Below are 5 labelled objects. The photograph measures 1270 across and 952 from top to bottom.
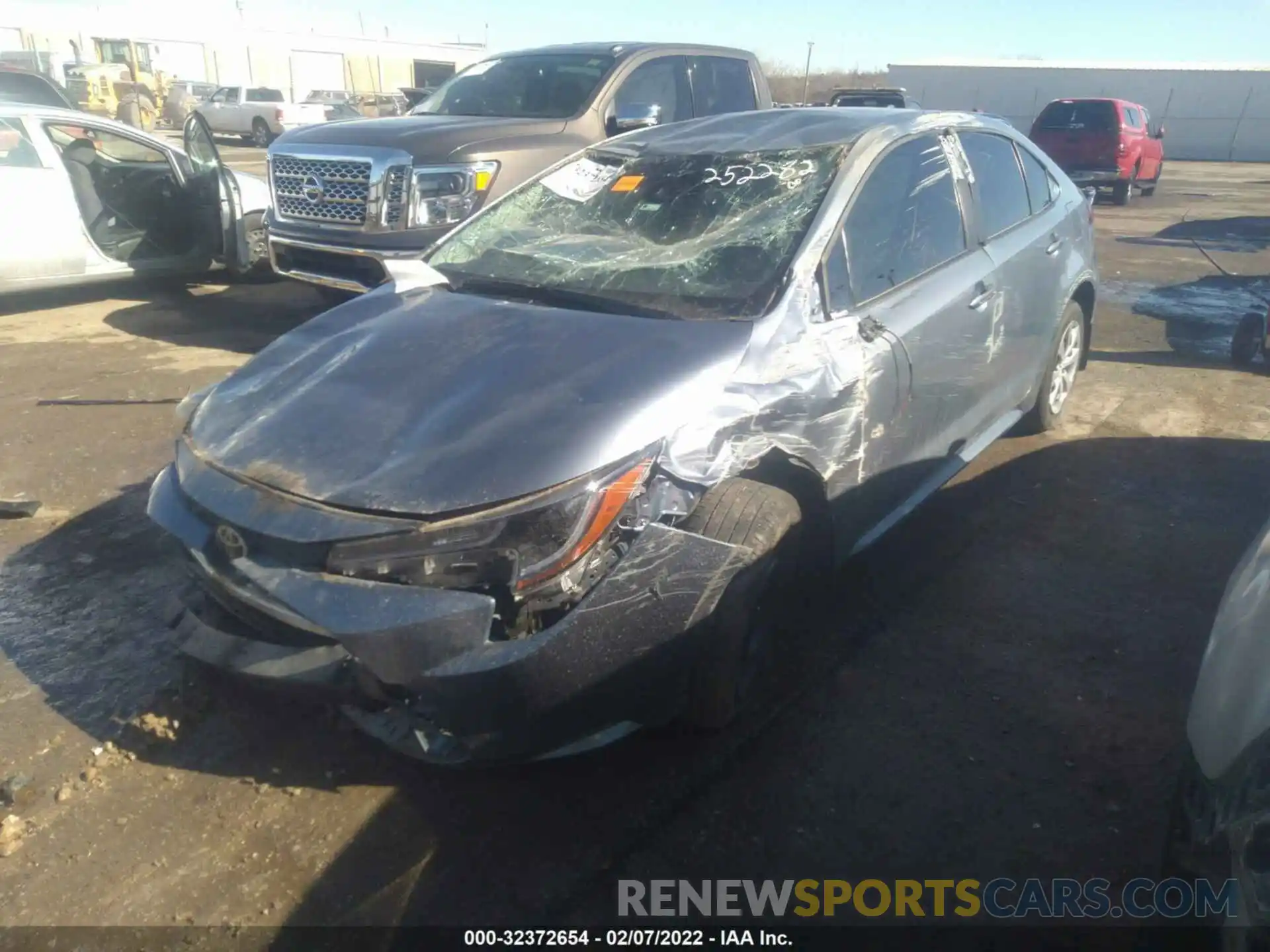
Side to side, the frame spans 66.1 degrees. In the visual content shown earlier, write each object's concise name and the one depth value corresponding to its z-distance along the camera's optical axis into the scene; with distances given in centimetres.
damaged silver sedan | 235
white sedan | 737
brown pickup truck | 639
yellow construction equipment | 2970
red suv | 1781
